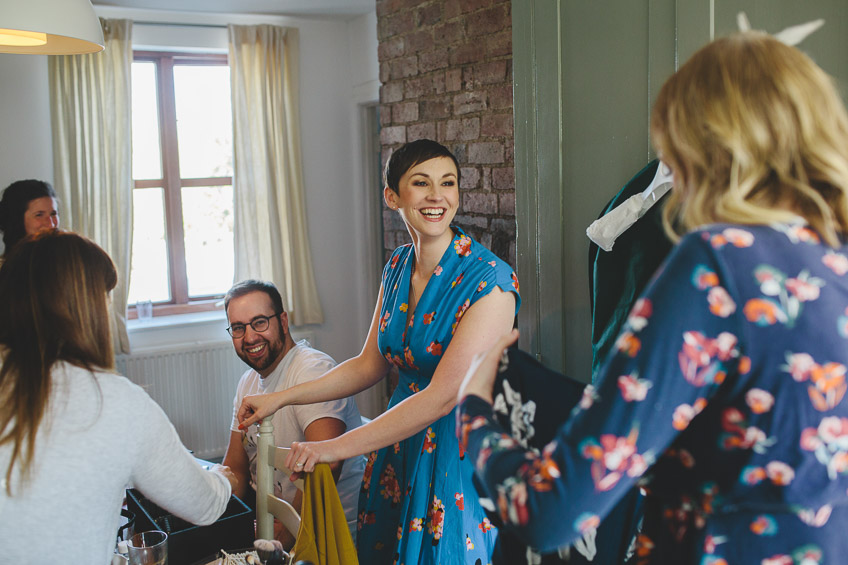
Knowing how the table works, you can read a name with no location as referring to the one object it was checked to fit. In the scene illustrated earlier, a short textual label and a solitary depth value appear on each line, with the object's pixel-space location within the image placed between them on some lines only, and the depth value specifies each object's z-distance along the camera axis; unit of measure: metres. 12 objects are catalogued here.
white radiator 4.65
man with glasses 2.36
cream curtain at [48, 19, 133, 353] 4.38
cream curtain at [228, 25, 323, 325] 4.84
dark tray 1.60
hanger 1.47
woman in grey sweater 1.19
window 4.87
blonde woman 0.77
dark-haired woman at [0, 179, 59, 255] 3.35
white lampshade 1.67
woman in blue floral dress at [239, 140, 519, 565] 1.70
